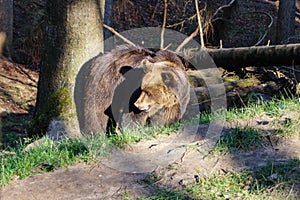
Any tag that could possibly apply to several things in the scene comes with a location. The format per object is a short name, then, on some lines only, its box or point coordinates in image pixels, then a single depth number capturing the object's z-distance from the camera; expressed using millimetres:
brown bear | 11445
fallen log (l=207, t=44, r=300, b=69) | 14609
